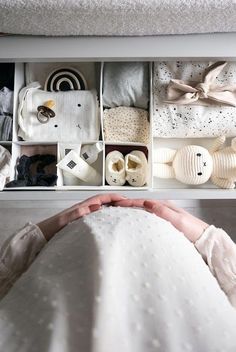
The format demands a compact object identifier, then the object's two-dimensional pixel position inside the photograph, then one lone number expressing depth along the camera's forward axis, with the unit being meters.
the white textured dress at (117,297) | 0.38
